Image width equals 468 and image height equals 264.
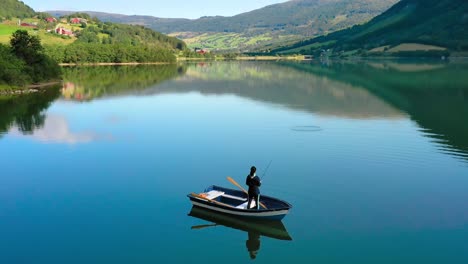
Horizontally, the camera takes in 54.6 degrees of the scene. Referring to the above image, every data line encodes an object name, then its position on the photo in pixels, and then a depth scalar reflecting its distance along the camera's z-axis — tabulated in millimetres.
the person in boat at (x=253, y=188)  26984
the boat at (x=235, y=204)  26375
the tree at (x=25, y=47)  118312
